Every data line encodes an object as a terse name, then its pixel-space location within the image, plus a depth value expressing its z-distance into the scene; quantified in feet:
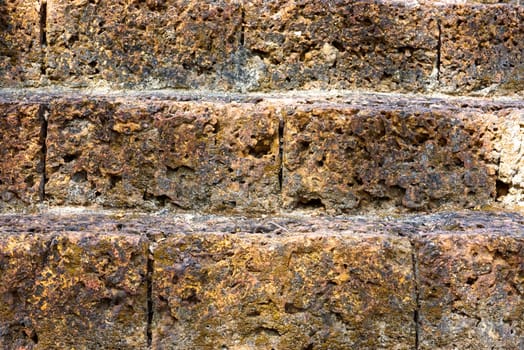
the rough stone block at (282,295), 6.77
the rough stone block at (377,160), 7.56
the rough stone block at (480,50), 8.70
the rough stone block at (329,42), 8.54
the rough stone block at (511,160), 7.87
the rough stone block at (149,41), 8.47
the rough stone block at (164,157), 7.55
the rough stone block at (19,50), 8.61
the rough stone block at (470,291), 6.84
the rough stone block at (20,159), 7.64
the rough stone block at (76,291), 6.79
